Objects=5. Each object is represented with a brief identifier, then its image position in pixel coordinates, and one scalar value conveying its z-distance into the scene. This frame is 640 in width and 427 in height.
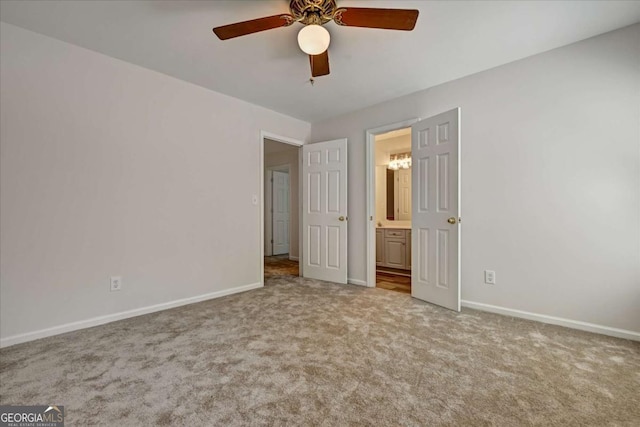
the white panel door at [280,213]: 6.94
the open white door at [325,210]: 3.98
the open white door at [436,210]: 2.78
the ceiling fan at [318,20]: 1.70
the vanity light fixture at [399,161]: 5.54
